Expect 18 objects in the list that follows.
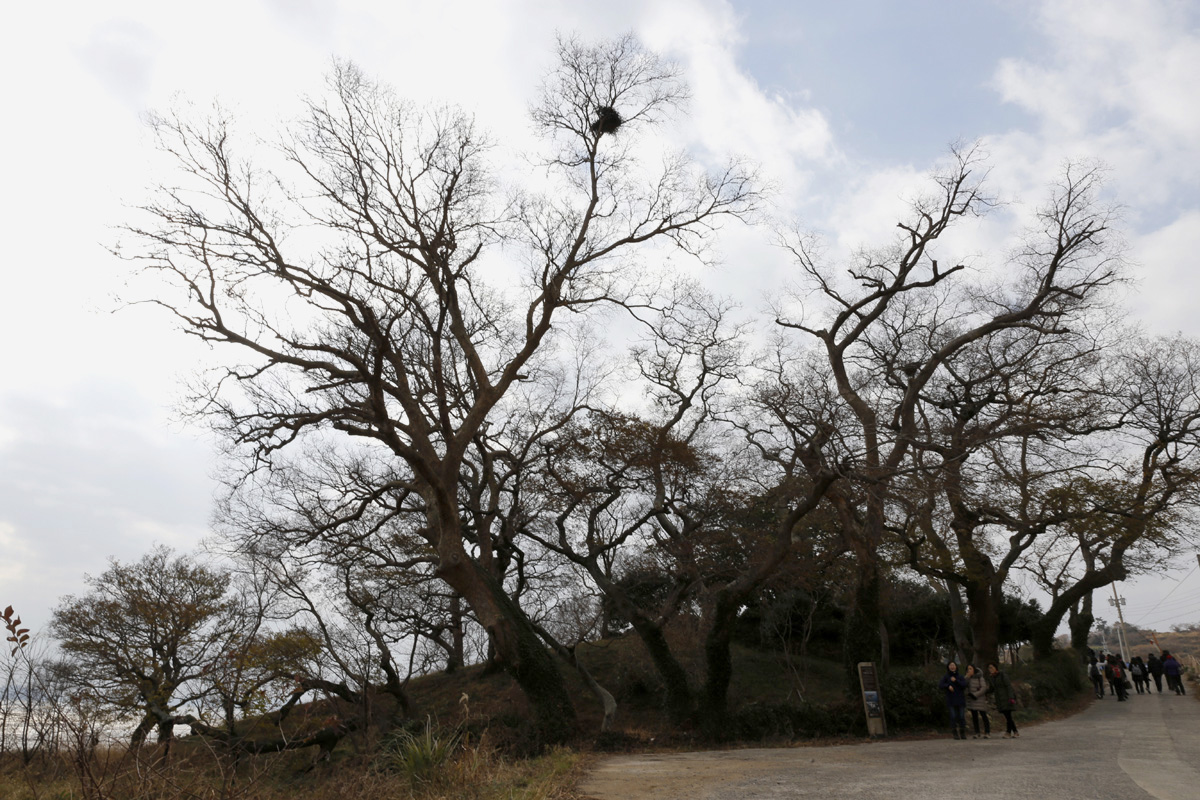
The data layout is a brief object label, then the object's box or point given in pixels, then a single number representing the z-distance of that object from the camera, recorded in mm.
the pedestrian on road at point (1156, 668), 26594
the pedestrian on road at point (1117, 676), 25141
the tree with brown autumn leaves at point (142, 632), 22375
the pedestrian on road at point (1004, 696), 14648
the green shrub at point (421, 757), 7430
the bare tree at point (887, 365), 17141
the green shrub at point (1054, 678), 23344
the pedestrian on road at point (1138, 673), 27422
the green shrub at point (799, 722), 16344
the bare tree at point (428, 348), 14211
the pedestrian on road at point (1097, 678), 26922
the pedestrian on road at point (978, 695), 14875
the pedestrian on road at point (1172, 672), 24938
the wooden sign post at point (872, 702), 15922
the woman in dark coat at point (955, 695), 14508
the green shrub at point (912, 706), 16734
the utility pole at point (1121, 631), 52409
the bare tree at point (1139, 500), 20031
